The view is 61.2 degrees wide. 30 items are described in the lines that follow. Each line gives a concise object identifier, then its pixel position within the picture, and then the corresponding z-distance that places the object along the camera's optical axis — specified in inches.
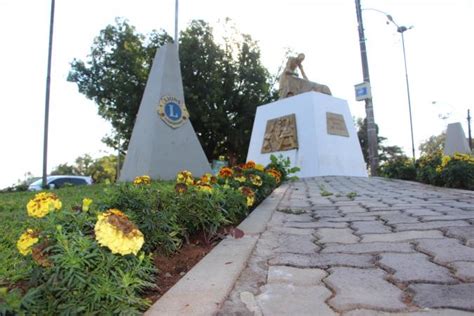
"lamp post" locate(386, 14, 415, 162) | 860.5
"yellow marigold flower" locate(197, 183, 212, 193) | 117.4
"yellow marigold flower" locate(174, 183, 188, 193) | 109.3
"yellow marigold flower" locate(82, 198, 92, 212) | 77.3
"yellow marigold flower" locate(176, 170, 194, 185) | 151.5
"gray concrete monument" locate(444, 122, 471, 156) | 594.5
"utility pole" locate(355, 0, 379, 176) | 529.3
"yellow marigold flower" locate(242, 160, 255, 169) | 235.1
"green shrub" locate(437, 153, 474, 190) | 278.7
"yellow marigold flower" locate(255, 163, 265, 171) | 237.9
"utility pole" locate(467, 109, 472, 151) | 1360.7
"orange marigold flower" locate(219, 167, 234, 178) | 188.5
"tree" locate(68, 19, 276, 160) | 896.9
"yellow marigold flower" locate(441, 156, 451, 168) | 309.4
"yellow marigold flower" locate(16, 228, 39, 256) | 63.5
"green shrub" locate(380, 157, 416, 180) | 414.3
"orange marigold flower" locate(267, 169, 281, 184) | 276.4
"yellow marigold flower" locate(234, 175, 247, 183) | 179.9
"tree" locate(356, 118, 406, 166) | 1567.4
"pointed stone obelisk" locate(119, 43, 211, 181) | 399.9
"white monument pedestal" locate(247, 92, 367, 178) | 487.2
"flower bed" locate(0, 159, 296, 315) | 55.8
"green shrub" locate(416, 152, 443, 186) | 313.5
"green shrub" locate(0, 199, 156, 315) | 54.9
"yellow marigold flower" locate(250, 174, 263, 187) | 185.6
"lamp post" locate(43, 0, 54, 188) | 546.0
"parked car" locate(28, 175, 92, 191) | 772.6
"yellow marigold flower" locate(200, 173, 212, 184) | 159.9
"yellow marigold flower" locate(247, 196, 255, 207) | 149.5
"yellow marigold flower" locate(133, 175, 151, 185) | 138.8
